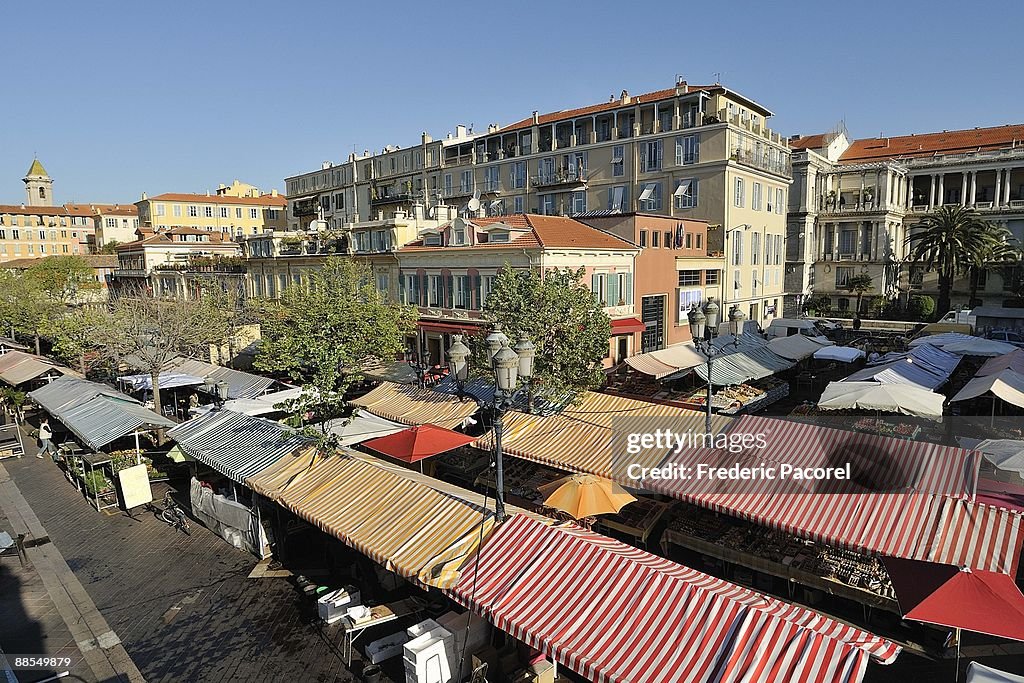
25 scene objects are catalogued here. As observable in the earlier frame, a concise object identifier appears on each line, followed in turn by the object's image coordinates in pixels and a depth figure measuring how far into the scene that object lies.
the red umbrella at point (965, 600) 7.59
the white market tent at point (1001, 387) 17.46
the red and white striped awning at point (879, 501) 8.67
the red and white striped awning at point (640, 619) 6.21
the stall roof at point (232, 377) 24.19
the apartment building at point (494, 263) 27.98
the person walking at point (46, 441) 21.51
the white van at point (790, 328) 35.12
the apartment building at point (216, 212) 84.12
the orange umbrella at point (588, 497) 11.24
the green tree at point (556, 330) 17.94
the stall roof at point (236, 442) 13.49
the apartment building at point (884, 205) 51.66
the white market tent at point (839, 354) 26.83
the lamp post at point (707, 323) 13.23
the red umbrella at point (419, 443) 14.78
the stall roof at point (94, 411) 17.28
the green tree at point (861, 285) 51.12
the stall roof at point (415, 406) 17.88
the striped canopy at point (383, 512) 9.06
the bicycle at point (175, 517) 14.94
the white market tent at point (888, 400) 17.27
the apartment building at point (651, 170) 39.22
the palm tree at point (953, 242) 43.44
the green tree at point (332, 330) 19.23
